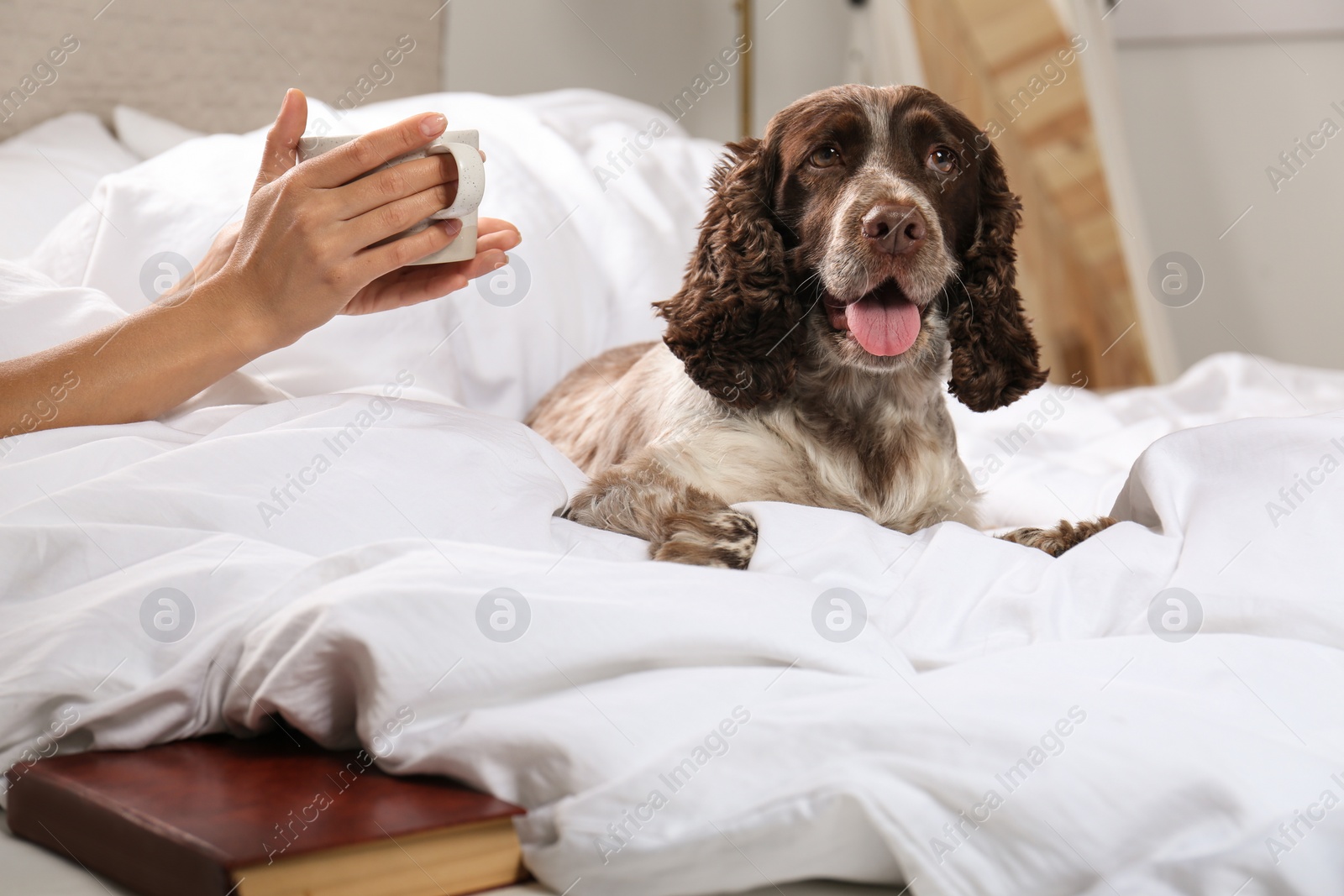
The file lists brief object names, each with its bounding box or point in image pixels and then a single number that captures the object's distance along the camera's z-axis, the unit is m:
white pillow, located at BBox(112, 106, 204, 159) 2.94
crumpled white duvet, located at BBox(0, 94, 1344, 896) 0.89
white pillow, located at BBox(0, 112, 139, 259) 2.38
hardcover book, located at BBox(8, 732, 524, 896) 0.85
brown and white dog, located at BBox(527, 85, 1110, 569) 1.68
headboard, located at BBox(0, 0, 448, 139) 2.92
